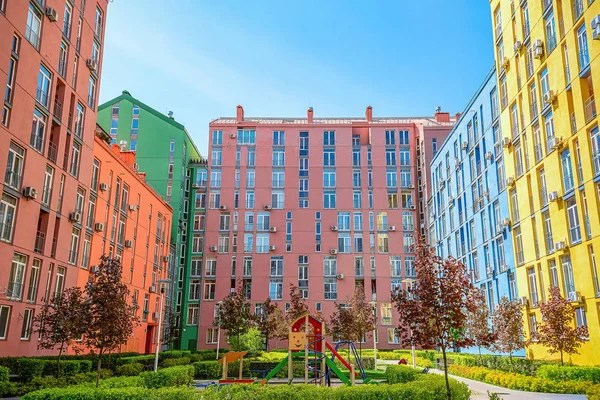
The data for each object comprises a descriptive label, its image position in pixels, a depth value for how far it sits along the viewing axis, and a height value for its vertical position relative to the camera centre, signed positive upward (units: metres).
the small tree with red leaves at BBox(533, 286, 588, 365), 21.91 +0.38
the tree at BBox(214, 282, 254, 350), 36.25 +1.24
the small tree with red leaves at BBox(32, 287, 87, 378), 18.86 +0.57
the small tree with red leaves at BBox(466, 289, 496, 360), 28.12 +0.82
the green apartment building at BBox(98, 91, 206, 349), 56.94 +18.84
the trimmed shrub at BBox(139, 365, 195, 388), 18.23 -1.51
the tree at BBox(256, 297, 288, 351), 39.62 +0.94
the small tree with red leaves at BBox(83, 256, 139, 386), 16.84 +0.80
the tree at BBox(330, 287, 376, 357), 35.41 +1.08
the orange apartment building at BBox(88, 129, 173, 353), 34.50 +7.95
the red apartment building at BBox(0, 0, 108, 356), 24.06 +9.56
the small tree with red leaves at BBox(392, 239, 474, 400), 14.26 +0.89
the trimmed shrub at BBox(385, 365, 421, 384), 18.01 -1.30
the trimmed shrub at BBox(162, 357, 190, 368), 28.77 -1.49
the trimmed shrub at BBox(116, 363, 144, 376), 22.79 -1.54
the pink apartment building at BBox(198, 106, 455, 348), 55.59 +13.77
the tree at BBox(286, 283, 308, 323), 39.78 +2.09
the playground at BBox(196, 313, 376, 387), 18.18 -0.67
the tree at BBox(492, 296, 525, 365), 24.81 +0.59
